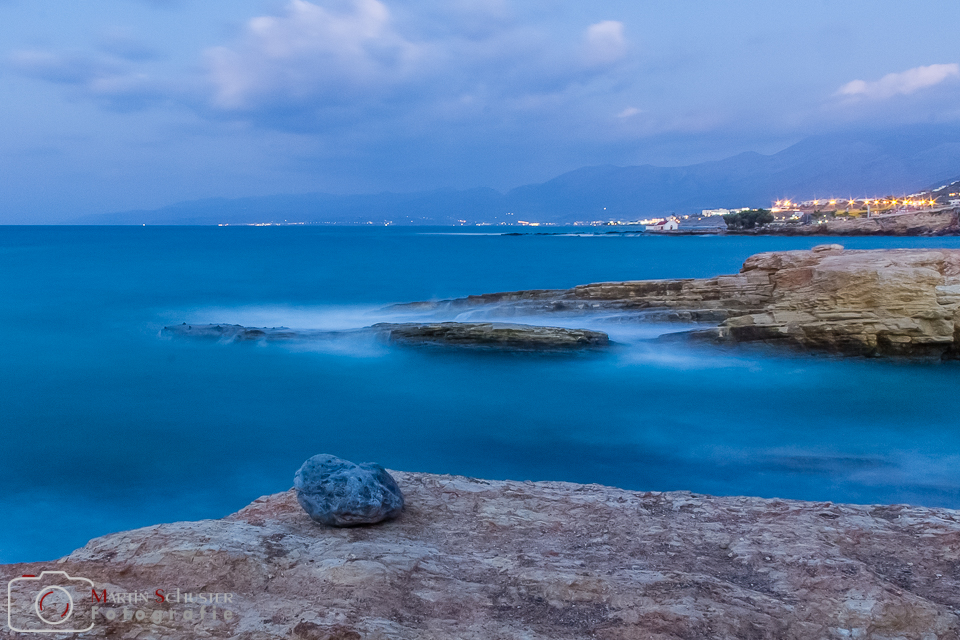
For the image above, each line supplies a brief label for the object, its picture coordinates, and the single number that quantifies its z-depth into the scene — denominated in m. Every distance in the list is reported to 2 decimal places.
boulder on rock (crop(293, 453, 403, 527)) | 5.53
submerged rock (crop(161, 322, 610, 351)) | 15.59
